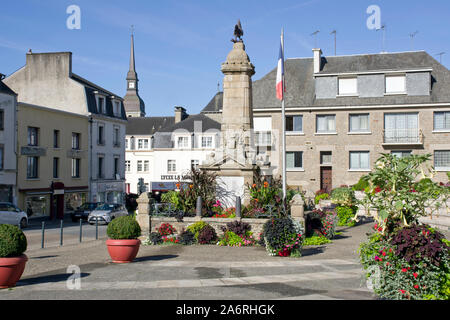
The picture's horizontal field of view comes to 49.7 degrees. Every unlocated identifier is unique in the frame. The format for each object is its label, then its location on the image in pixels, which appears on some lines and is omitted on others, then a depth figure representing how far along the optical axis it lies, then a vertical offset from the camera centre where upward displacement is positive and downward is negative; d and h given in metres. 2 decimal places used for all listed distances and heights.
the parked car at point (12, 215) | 26.36 -2.41
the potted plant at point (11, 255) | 9.75 -1.69
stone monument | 20.61 +1.60
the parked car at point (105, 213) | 31.50 -2.69
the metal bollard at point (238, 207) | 17.78 -1.26
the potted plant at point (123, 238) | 13.19 -1.80
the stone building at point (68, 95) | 43.81 +7.07
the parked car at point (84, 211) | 34.69 -2.75
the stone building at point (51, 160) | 35.47 +0.94
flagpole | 18.33 +0.22
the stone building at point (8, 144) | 32.97 +1.94
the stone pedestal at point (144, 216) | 18.78 -1.69
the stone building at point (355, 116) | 36.69 +4.54
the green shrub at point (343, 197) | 25.12 -1.22
